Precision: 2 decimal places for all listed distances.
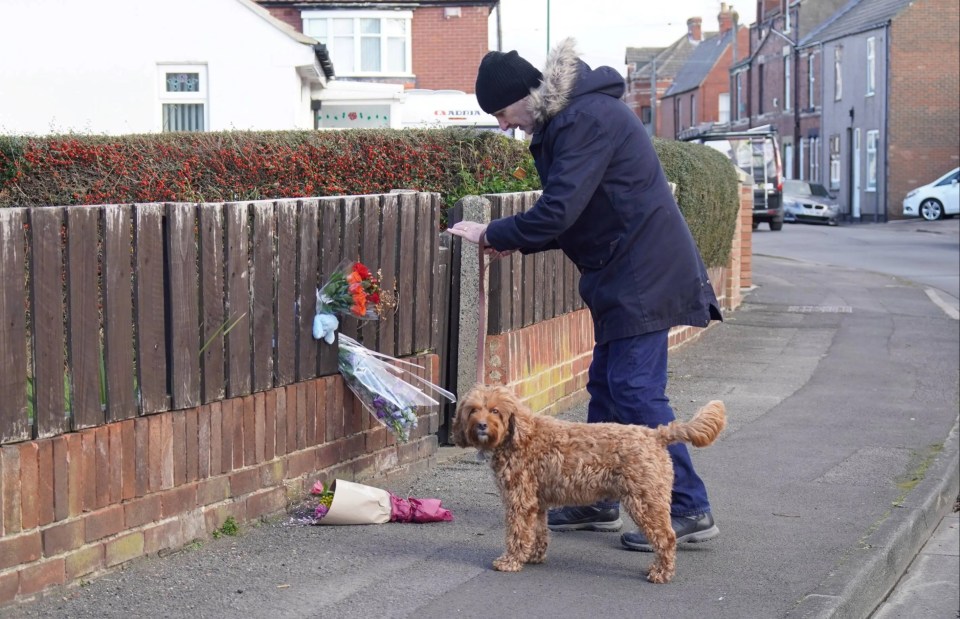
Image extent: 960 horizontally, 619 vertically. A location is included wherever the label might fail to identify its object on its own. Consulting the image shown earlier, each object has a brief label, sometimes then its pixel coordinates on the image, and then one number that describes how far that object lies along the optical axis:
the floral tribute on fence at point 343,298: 5.87
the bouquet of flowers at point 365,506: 5.52
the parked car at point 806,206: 43.78
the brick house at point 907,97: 44.84
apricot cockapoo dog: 4.82
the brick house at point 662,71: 96.75
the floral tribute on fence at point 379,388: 6.07
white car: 40.41
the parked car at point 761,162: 36.38
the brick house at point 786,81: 56.56
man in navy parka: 5.02
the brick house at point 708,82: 78.06
